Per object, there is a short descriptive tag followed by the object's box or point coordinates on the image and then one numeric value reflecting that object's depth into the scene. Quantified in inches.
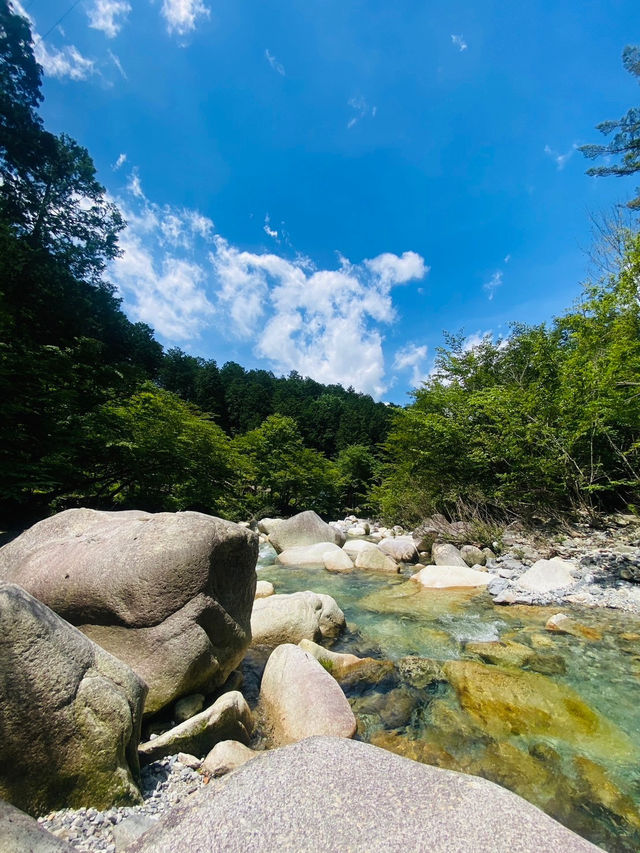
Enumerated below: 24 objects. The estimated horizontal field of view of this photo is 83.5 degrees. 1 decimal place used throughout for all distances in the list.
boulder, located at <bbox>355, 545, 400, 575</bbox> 375.2
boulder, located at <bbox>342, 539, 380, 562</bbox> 410.3
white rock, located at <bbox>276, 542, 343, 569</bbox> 402.5
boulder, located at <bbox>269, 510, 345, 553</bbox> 494.9
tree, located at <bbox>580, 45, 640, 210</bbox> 520.1
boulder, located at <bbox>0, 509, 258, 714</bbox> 114.7
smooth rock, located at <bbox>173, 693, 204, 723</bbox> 117.0
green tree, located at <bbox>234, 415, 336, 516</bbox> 783.1
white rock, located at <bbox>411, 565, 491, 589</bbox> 298.0
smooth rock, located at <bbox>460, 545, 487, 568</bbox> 360.5
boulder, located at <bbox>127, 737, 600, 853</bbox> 61.8
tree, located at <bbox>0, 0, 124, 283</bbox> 523.5
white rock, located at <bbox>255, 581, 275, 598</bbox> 264.5
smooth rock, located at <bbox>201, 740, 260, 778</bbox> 98.1
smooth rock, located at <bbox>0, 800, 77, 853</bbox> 53.0
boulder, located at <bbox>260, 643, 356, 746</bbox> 119.3
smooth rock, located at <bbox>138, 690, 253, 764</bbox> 101.8
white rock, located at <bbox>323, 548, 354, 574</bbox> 378.3
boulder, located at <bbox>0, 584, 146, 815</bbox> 71.3
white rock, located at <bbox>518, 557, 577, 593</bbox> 263.1
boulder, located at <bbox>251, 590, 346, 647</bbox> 191.9
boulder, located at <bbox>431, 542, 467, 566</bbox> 357.1
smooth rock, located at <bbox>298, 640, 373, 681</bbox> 167.2
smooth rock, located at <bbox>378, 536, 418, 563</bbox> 414.6
